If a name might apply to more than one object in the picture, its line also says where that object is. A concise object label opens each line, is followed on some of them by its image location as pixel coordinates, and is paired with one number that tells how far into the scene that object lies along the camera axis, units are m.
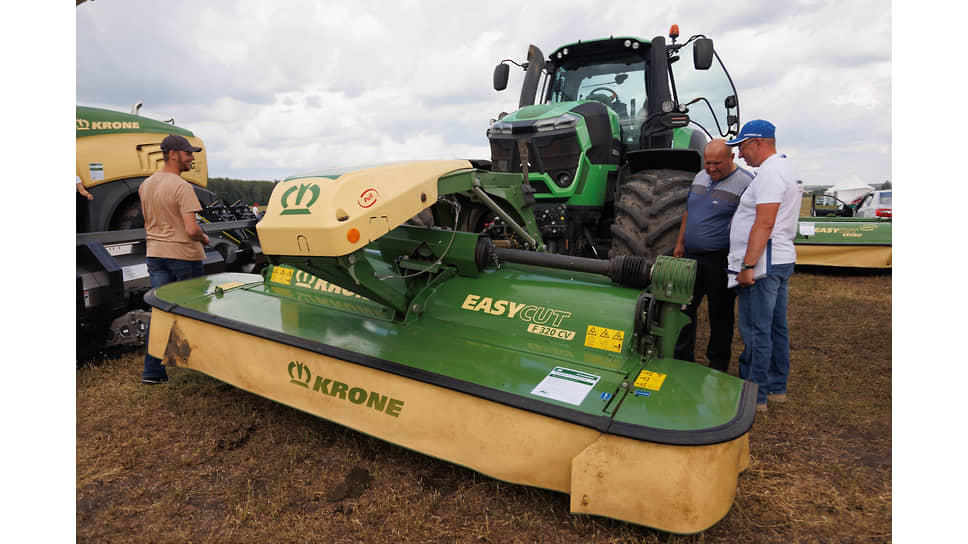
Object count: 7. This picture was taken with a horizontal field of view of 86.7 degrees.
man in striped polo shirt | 3.10
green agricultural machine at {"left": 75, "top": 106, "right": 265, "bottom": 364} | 3.74
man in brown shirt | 3.39
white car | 11.88
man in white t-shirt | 2.78
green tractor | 3.79
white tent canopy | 23.32
